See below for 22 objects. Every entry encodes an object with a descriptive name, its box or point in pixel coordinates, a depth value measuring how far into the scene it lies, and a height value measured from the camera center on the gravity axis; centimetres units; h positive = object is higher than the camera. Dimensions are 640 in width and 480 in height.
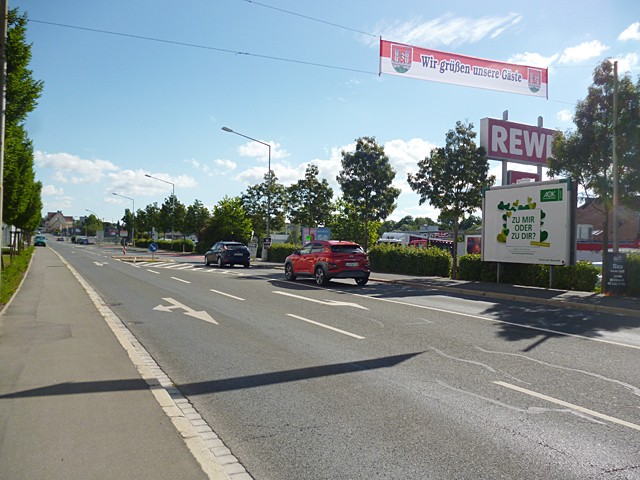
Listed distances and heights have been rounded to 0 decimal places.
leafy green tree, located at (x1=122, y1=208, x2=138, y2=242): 10253 +381
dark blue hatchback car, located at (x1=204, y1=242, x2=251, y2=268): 3147 -64
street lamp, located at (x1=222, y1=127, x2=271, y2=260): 3960 +828
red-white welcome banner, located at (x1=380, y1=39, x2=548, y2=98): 1589 +589
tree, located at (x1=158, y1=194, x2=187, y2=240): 7619 +427
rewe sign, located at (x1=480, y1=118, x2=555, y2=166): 2458 +551
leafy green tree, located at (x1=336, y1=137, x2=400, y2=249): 3175 +420
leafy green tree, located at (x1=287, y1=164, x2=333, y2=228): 4784 +436
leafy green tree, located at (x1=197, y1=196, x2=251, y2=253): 5744 +227
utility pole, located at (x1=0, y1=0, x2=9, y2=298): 942 +322
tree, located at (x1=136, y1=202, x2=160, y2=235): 9511 +453
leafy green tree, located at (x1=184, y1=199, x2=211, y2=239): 6931 +349
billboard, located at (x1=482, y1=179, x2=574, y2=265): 1695 +105
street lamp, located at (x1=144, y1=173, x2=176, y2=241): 7688 +508
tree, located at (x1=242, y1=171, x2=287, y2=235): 5531 +434
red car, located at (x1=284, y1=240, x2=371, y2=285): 1881 -54
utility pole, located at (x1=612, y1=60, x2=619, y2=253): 1591 +320
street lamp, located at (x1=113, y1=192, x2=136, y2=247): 10114 +208
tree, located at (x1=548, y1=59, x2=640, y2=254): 1588 +363
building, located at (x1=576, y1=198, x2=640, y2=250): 4903 +252
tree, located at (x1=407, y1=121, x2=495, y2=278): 2345 +346
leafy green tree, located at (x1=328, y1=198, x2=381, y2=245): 5304 +207
